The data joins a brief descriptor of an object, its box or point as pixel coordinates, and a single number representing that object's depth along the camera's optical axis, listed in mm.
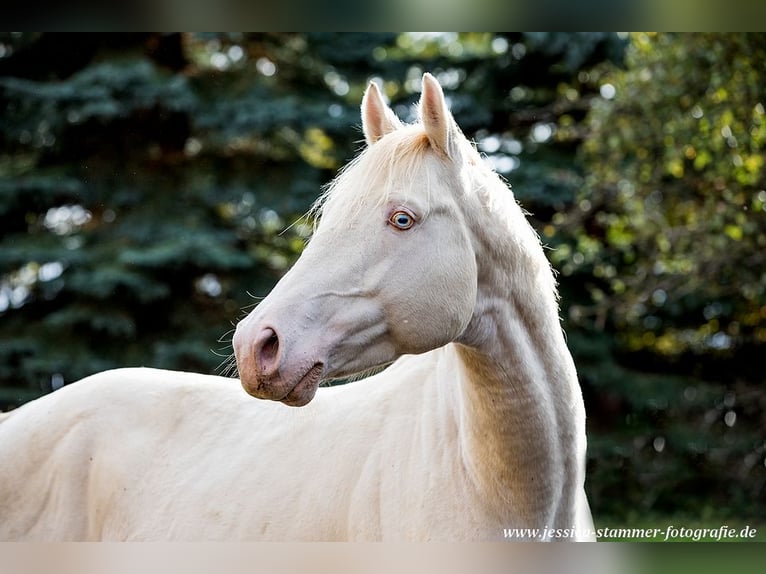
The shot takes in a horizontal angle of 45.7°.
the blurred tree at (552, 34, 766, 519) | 5395
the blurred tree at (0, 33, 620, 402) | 6406
